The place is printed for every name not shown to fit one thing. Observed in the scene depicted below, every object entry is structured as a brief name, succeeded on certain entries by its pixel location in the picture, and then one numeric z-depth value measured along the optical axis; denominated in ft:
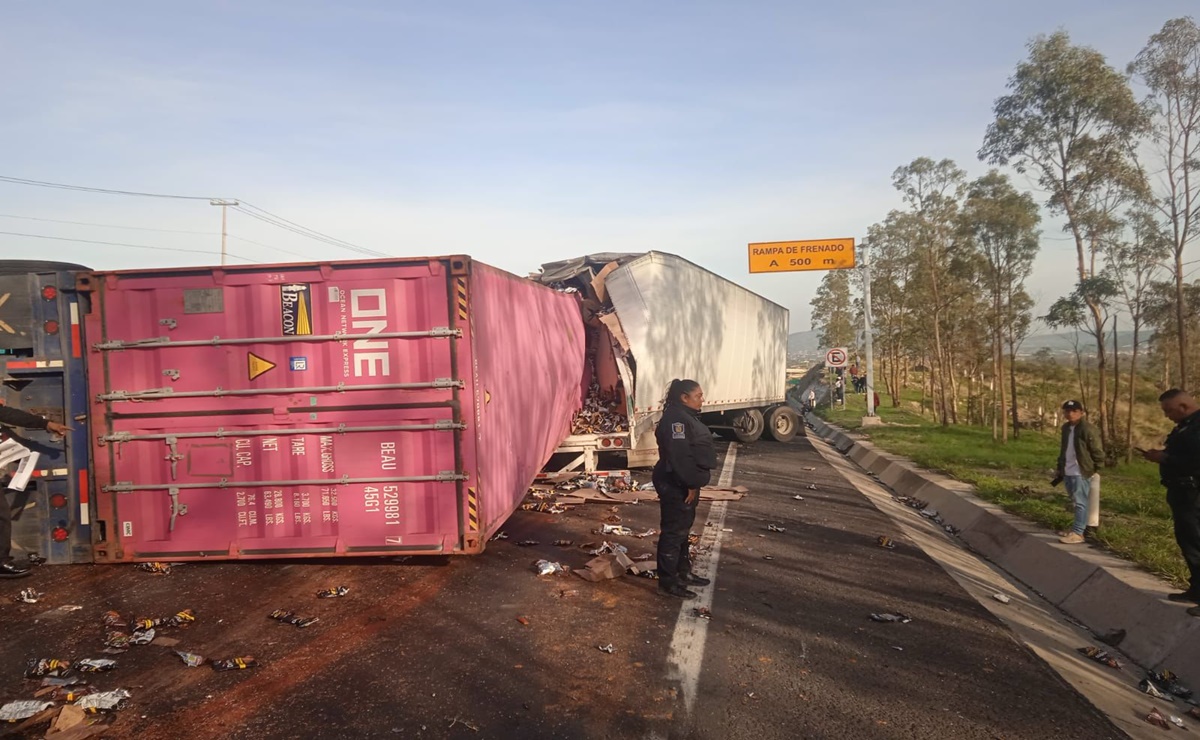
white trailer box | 36.40
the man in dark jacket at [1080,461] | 24.22
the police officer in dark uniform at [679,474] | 19.19
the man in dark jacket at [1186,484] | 16.94
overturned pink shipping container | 20.29
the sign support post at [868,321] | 76.28
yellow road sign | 82.58
